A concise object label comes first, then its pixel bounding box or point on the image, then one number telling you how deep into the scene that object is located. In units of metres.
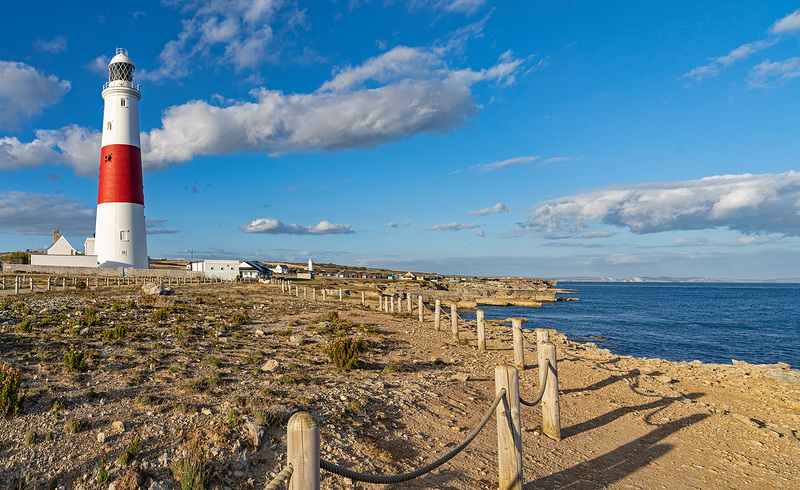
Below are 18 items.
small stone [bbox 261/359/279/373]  9.23
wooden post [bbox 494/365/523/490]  4.93
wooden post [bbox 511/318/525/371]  11.19
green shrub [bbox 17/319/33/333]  11.36
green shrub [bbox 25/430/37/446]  5.24
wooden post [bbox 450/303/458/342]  15.95
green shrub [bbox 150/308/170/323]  14.75
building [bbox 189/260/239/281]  55.06
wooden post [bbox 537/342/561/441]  6.63
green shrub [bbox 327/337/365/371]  9.91
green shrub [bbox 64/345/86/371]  8.22
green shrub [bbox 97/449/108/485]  4.61
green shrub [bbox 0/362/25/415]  5.94
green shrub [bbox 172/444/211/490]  4.50
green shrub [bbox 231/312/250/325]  16.08
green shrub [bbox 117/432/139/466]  4.89
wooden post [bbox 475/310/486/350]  13.98
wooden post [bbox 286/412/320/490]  2.75
